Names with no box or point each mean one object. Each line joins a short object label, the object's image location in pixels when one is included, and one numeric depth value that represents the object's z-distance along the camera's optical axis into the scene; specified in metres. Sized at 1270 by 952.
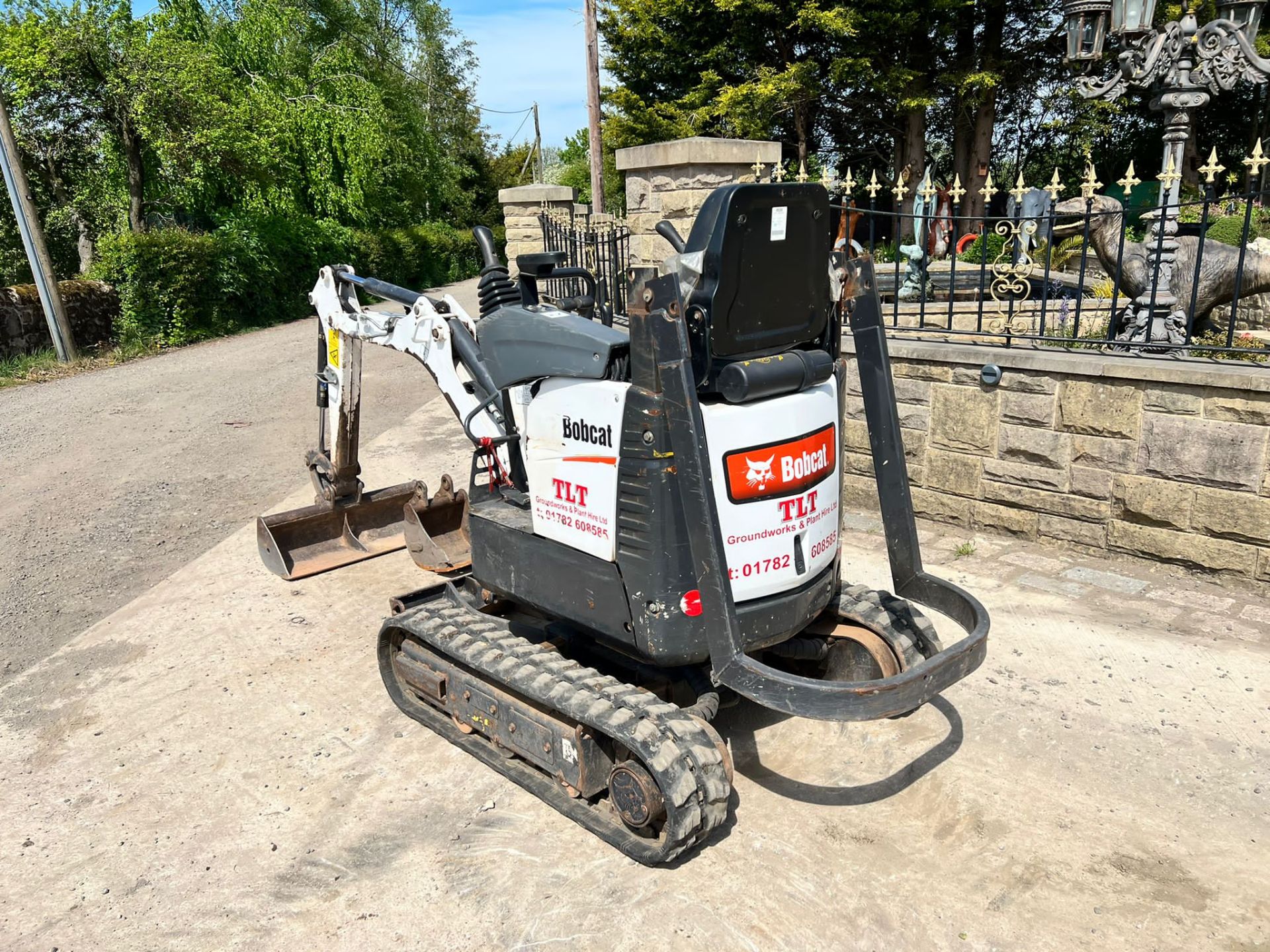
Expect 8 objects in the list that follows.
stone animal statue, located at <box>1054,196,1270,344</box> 7.93
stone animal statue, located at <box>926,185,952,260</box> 13.54
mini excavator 2.84
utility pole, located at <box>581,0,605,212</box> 21.84
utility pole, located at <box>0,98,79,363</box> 13.34
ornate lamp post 6.69
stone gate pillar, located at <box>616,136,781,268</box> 6.37
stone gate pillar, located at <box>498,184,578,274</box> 11.74
